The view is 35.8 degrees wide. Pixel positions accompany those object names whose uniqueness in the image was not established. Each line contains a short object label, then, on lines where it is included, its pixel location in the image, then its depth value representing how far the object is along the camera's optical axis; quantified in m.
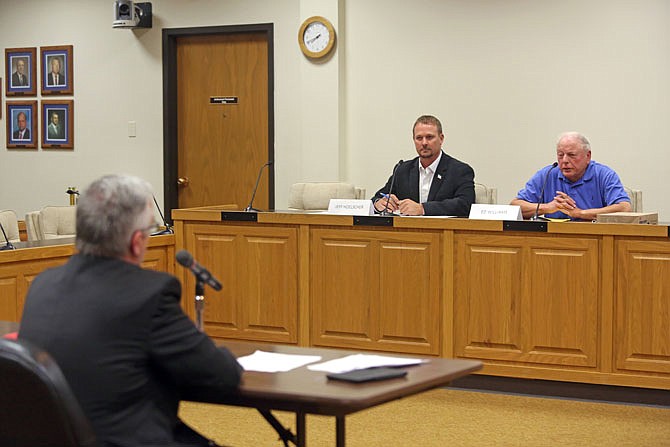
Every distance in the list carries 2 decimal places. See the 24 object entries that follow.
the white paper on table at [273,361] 2.82
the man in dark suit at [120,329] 2.40
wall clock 8.30
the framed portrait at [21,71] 9.66
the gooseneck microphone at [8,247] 5.28
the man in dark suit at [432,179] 6.30
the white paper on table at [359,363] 2.76
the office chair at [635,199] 6.46
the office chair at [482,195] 6.70
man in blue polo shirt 5.98
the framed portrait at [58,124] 9.53
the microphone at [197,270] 2.71
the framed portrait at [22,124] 9.71
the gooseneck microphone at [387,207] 5.93
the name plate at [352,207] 5.89
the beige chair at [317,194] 7.00
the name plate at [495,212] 5.46
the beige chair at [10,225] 6.31
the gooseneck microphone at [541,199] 5.62
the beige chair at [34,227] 6.86
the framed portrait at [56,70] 9.50
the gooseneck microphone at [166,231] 6.25
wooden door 8.80
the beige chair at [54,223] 6.82
